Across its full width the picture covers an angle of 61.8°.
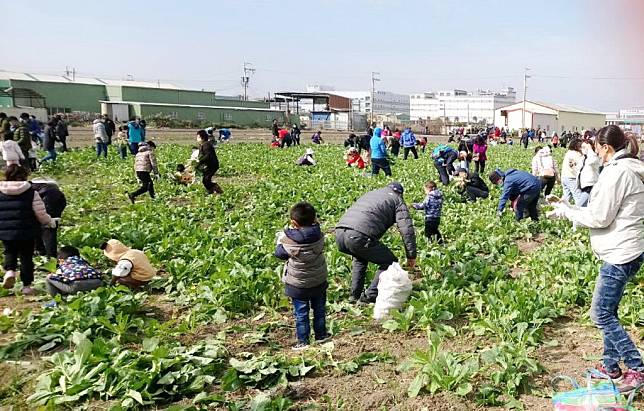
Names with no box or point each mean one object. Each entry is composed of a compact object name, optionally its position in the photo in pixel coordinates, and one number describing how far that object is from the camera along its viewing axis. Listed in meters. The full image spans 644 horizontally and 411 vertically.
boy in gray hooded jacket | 5.15
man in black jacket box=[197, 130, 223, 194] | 13.20
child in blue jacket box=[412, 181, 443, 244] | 8.80
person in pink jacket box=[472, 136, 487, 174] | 18.88
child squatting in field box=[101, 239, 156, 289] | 6.70
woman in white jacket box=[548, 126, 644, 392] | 3.83
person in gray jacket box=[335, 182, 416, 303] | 5.99
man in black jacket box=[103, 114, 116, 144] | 20.83
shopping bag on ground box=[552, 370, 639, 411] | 3.57
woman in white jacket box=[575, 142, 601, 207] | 8.75
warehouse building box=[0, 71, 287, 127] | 50.66
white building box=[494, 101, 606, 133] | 77.31
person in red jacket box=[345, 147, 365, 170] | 19.71
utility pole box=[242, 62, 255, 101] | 105.85
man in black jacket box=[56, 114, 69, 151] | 22.18
